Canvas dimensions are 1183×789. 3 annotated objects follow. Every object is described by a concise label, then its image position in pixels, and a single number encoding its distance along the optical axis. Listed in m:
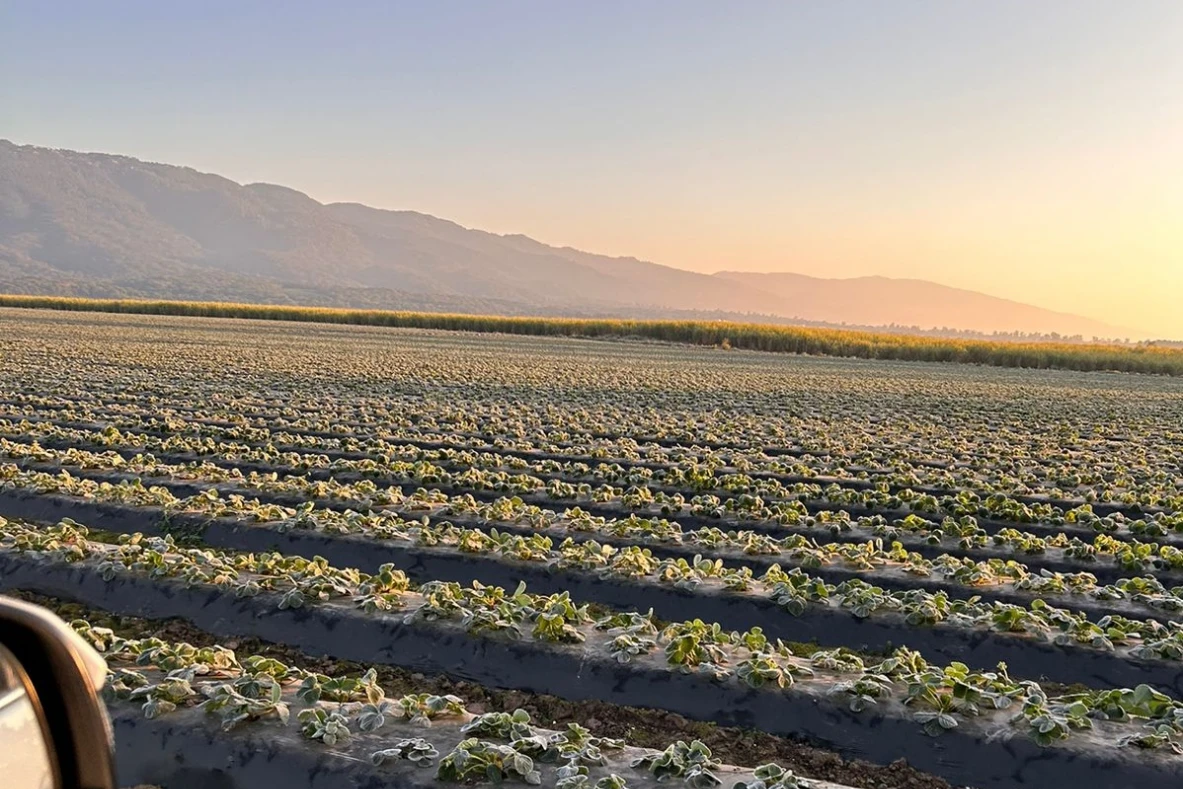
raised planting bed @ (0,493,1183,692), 6.69
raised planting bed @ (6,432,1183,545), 11.05
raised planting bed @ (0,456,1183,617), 8.06
